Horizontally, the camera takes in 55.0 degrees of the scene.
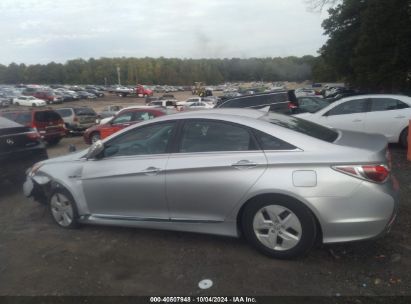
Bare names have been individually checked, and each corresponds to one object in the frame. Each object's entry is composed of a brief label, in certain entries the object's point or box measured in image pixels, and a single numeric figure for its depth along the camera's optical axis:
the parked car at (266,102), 12.99
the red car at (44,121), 15.27
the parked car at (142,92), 69.69
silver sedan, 3.71
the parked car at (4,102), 52.07
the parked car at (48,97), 56.28
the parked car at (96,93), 71.31
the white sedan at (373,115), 9.48
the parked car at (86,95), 66.51
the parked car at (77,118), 19.75
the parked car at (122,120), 13.59
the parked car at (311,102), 18.62
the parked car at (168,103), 30.40
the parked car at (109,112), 23.38
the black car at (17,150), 6.94
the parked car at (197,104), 31.60
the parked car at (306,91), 49.74
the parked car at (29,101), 51.69
